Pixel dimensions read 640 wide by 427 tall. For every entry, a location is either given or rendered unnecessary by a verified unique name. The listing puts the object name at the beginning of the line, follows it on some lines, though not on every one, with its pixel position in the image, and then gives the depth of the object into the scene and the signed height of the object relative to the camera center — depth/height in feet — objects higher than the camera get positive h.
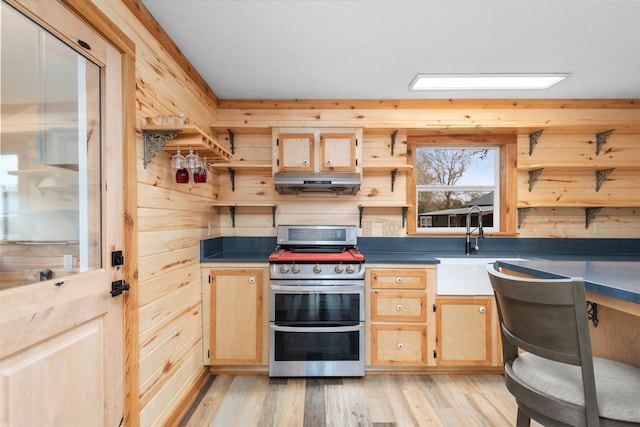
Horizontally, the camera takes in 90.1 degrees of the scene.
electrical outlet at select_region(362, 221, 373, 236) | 10.40 -0.49
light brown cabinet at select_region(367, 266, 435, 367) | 8.46 -2.76
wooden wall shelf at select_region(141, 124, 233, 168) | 5.59 +1.39
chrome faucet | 9.87 -0.72
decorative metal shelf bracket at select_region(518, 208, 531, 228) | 10.34 -0.07
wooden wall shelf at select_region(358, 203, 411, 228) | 9.68 +0.20
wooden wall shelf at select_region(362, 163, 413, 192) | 9.53 +1.35
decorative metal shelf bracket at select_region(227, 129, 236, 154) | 10.30 +2.26
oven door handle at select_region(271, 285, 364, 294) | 8.20 -1.96
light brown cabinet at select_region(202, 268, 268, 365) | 8.46 -2.73
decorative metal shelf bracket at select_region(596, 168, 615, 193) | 10.14 +1.14
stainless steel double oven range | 8.18 -2.68
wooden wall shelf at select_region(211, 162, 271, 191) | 9.30 +1.38
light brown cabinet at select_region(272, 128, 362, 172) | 9.29 +1.82
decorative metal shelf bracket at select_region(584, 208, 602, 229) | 10.20 -0.07
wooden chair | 2.84 -1.55
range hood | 9.19 +0.97
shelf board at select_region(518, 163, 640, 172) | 9.55 +1.37
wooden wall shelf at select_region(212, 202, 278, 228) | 9.61 +0.12
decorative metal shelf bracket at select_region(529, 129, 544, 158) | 10.11 +2.36
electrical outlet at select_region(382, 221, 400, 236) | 10.43 -0.51
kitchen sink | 8.54 -1.82
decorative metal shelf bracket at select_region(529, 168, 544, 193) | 10.06 +1.17
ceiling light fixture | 8.22 +3.51
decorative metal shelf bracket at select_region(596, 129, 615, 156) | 10.09 +2.35
